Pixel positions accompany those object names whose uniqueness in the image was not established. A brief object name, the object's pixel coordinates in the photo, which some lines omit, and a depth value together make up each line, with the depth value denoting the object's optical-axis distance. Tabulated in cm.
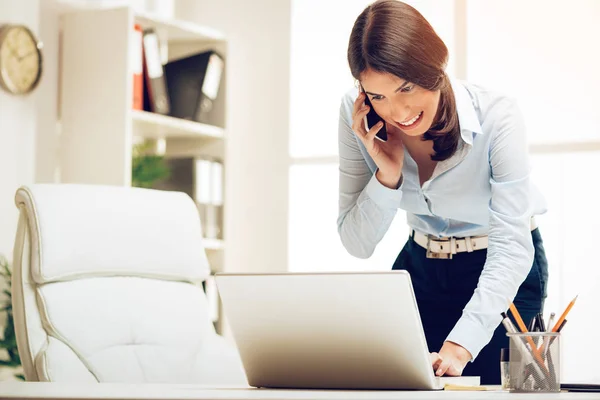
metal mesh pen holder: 268
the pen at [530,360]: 268
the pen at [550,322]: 279
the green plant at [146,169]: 559
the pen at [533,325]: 280
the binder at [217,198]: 585
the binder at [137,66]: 550
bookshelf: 541
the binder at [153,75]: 558
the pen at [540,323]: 280
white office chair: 375
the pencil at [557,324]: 276
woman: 324
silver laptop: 267
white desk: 234
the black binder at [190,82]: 583
